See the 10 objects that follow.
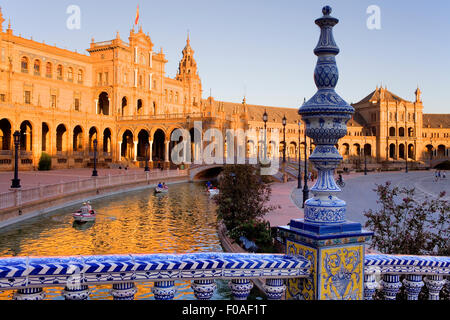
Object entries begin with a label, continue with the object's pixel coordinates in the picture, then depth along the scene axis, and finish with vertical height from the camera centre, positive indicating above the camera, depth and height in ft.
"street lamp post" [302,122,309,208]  71.95 -7.60
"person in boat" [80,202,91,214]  63.31 -8.88
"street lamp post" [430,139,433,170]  345.82 +4.74
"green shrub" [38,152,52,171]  152.46 -3.21
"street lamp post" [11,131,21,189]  64.78 -2.24
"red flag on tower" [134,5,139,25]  213.21 +72.41
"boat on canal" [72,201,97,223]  62.34 -9.67
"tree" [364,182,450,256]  26.31 -6.05
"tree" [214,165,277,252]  51.26 -5.82
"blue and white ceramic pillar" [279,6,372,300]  12.19 -2.17
